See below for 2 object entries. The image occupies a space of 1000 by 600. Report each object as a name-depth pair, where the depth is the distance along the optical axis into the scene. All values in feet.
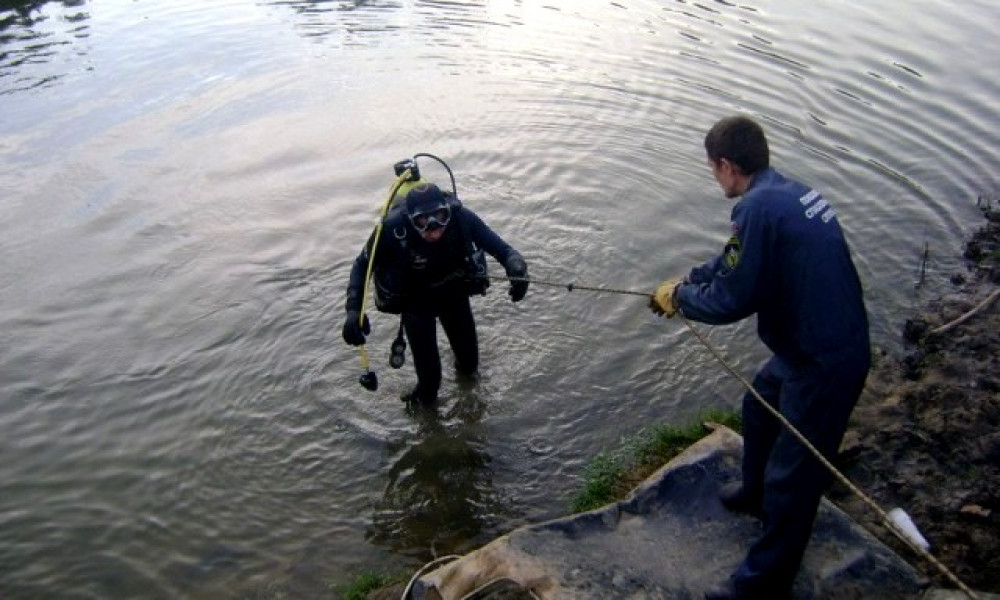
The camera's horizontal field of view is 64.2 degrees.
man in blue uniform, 11.59
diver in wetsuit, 17.99
